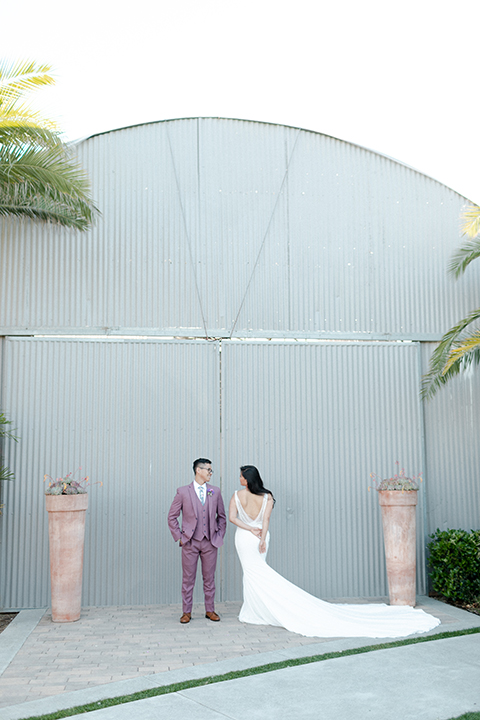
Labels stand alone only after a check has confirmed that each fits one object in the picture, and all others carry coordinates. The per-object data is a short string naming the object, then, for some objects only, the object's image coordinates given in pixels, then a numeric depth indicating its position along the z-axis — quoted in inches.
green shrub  345.7
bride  283.4
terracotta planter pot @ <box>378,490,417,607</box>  337.7
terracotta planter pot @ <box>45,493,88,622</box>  312.0
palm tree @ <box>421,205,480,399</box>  357.4
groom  310.2
